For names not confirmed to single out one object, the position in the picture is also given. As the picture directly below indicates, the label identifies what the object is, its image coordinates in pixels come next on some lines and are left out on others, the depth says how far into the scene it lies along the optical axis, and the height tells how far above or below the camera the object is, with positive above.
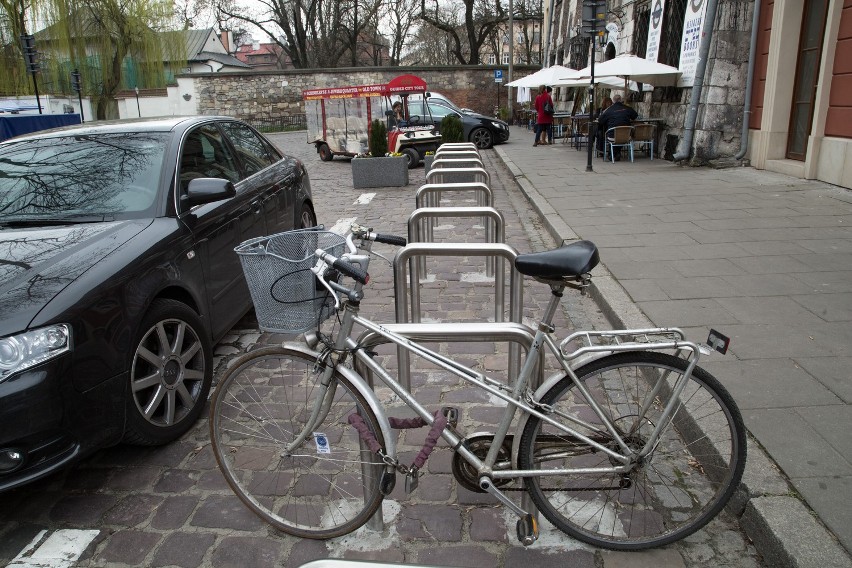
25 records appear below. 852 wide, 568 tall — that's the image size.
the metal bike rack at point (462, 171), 7.27 -0.93
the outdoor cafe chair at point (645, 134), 15.39 -1.05
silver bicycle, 2.49 -1.28
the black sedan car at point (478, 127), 21.56 -1.17
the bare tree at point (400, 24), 48.59 +4.87
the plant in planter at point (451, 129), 14.88 -0.84
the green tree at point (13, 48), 28.83 +2.14
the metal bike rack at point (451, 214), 5.14 -0.94
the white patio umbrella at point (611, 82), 17.65 +0.13
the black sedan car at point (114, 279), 2.79 -0.88
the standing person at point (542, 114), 20.97 -0.78
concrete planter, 13.45 -1.55
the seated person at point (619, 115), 15.47 -0.62
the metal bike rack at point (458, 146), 11.35 -0.92
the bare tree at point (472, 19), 44.25 +4.67
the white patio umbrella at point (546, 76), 20.94 +0.39
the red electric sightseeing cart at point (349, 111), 19.06 -0.55
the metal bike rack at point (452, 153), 9.79 -0.91
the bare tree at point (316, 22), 48.53 +4.98
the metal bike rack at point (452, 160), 8.98 -0.99
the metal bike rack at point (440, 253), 3.51 -1.00
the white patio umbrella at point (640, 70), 14.10 +0.35
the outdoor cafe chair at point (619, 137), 15.26 -1.09
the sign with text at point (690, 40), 13.33 +0.90
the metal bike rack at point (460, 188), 6.29 -0.90
